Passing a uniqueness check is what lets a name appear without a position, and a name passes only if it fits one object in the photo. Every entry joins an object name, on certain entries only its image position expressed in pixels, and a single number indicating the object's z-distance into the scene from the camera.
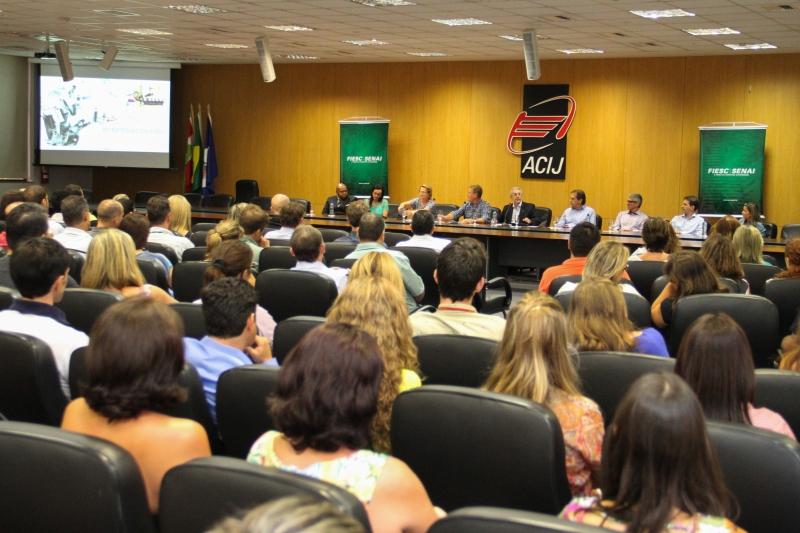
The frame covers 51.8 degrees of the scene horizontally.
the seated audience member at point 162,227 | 6.57
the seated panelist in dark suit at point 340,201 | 13.31
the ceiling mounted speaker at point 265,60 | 11.59
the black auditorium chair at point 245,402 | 2.52
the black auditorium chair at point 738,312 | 4.25
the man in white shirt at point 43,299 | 3.11
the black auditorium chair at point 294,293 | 4.74
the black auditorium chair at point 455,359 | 3.05
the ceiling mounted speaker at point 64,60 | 12.67
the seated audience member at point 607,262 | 4.54
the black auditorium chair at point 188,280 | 5.17
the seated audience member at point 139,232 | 5.46
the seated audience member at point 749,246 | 6.46
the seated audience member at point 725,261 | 5.34
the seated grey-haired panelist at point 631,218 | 11.76
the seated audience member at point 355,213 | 7.51
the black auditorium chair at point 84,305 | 3.81
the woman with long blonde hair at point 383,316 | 2.79
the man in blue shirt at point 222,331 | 2.92
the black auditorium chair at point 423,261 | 6.45
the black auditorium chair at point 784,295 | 5.20
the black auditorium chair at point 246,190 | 16.09
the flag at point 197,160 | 16.29
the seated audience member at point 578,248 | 5.75
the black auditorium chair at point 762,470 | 1.95
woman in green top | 13.01
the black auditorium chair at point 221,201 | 14.89
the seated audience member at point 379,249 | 5.69
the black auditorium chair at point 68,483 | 1.64
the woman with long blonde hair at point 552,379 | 2.40
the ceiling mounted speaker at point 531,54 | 10.09
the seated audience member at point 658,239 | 6.33
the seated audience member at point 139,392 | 2.08
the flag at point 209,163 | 16.36
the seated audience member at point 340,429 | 1.74
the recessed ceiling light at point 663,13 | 9.06
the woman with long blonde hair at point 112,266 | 4.23
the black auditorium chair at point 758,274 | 6.07
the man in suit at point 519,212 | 12.05
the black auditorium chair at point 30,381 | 2.71
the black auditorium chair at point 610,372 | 2.93
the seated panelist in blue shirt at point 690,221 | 11.41
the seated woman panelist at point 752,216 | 9.95
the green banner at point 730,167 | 12.25
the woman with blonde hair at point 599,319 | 3.17
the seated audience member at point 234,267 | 4.08
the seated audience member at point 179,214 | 7.26
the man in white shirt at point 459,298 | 3.50
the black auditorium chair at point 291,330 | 3.42
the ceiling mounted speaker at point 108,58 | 12.06
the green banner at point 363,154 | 14.98
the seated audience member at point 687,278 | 4.48
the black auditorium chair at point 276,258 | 6.04
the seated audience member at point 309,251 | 5.29
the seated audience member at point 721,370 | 2.25
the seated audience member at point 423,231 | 7.44
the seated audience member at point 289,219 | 7.38
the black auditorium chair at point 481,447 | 2.09
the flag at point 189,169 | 16.34
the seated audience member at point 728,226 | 6.91
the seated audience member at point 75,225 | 6.00
